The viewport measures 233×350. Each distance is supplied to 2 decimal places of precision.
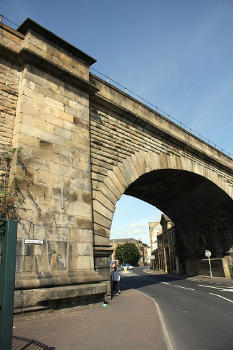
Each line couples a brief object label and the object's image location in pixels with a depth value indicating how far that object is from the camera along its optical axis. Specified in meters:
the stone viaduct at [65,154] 6.98
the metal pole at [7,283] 2.98
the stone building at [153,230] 73.04
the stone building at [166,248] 35.12
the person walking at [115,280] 11.63
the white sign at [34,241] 6.70
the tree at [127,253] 82.12
